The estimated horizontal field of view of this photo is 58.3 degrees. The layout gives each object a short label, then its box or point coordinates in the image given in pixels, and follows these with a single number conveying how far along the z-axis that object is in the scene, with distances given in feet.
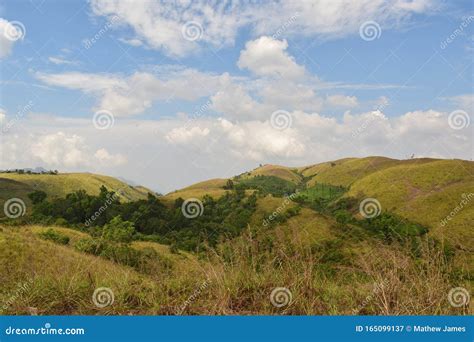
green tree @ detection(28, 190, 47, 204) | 367.54
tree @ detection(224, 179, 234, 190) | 543.39
